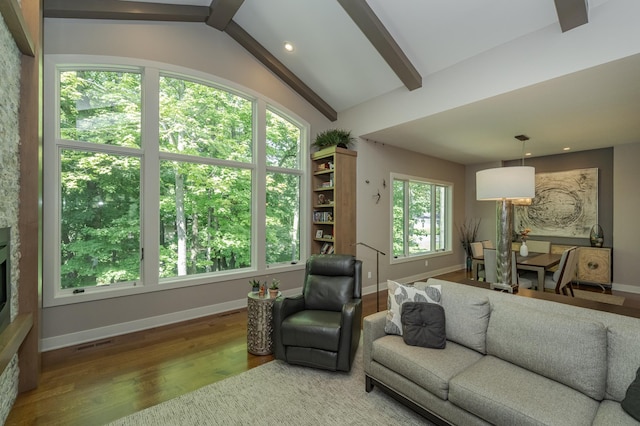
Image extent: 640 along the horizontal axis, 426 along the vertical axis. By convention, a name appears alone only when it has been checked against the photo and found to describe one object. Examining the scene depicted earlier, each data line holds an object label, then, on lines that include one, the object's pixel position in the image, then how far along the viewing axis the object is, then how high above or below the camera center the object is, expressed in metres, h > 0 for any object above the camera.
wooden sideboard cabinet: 5.31 -0.98
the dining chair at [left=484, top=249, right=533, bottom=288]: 4.10 -0.81
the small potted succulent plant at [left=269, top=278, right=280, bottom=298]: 3.02 -0.81
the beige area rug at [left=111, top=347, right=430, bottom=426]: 2.01 -1.42
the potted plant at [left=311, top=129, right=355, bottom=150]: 4.88 +1.26
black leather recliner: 2.51 -0.98
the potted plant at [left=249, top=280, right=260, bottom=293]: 3.10 -0.78
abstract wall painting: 5.73 +0.16
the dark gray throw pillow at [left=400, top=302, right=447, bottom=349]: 2.14 -0.84
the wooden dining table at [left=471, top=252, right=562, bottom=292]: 3.97 -0.70
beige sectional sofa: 1.54 -0.98
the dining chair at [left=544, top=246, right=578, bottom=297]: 3.94 -0.86
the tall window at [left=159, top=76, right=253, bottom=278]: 3.81 +0.47
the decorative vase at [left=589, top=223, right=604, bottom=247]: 5.50 -0.43
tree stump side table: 2.91 -1.12
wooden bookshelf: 4.80 +0.22
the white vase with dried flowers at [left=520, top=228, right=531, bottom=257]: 4.51 -0.58
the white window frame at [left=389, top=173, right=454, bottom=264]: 5.72 -0.13
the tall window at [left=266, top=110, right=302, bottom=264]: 4.74 +0.40
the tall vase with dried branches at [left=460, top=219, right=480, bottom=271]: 7.26 -0.46
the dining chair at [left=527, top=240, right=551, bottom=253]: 5.79 -0.66
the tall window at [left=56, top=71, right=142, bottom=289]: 3.19 +0.41
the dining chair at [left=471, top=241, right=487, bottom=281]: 5.43 -0.67
